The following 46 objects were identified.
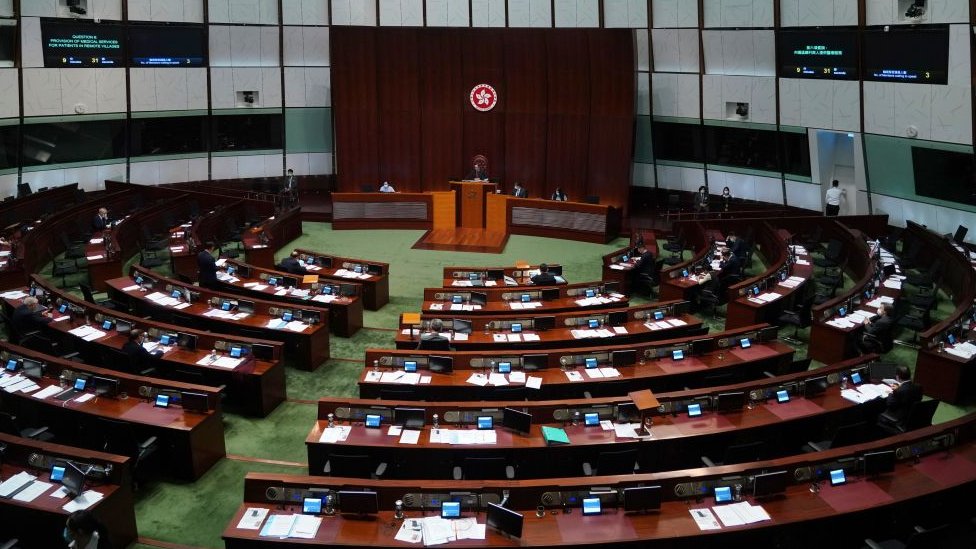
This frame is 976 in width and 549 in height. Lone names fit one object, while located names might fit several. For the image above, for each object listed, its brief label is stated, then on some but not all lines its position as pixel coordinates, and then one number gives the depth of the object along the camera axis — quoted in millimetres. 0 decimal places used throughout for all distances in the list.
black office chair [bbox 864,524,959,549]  5641
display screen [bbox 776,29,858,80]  17328
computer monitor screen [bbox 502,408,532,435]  7516
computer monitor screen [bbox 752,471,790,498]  6465
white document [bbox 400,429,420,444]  7461
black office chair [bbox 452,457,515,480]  7035
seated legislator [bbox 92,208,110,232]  16234
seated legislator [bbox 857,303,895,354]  10531
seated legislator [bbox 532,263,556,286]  13039
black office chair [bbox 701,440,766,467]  7156
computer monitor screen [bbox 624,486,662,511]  6227
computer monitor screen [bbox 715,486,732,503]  6441
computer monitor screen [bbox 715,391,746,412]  8133
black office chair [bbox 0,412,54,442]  7426
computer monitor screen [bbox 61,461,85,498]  6465
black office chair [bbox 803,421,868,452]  7461
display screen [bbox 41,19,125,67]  18875
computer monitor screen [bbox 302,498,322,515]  6262
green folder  7363
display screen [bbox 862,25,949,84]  15484
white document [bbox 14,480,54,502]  6449
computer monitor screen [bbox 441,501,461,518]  6195
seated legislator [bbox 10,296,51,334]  10227
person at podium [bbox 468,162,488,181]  21016
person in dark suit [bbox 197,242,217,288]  12570
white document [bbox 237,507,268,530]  6065
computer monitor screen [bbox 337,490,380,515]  6145
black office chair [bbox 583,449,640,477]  7074
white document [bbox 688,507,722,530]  6102
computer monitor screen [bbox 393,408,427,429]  7738
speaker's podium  19500
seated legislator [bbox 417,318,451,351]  9742
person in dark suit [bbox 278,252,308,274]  13719
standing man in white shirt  18125
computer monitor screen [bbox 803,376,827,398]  8531
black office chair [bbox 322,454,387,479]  7004
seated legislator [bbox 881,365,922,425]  8164
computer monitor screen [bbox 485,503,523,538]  5797
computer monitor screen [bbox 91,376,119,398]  8422
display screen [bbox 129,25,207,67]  20297
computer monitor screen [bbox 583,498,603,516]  6266
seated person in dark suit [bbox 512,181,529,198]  19844
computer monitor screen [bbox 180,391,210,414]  8125
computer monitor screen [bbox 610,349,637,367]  9375
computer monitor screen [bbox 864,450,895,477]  6785
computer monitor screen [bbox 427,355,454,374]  9117
